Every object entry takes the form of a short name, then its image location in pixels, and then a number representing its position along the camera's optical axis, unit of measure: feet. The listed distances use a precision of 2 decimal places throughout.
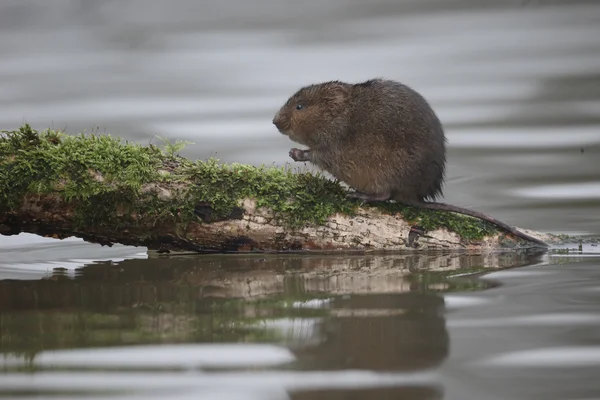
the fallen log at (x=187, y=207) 48.19
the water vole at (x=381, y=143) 51.44
